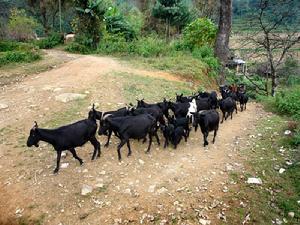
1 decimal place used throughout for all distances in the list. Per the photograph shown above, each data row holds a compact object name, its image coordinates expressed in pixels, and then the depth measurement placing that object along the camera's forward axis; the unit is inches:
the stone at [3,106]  287.6
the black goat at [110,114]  227.6
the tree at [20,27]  586.1
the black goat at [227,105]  281.0
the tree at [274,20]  457.2
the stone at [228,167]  205.9
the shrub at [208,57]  440.5
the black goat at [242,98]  321.6
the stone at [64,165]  204.6
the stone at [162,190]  182.2
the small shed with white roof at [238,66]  795.5
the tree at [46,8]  732.3
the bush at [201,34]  487.1
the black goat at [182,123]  238.0
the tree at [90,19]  487.8
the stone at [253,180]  195.7
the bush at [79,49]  509.8
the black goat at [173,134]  228.0
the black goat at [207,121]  232.3
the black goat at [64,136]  197.5
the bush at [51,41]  560.5
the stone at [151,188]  183.5
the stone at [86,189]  182.6
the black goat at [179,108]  262.1
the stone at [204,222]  165.1
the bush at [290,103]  313.5
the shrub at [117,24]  546.2
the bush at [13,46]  484.3
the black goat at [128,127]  211.8
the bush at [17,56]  417.3
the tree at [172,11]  641.1
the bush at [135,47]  471.5
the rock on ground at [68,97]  292.9
